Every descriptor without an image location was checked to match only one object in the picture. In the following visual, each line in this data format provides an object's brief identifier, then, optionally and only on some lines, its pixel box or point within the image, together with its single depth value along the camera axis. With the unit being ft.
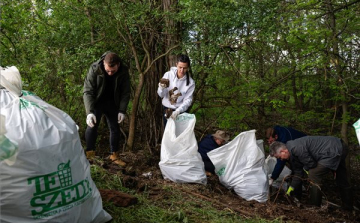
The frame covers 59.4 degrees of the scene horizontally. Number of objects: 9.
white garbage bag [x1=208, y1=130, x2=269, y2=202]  11.76
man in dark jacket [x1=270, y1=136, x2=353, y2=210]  12.17
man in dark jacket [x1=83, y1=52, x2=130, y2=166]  11.25
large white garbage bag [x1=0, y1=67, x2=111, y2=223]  5.11
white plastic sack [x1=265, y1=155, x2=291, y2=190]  14.46
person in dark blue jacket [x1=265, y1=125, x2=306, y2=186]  13.44
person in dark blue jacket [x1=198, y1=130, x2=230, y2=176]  13.30
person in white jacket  12.35
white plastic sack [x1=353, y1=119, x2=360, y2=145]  9.04
